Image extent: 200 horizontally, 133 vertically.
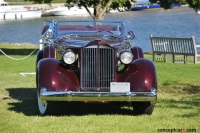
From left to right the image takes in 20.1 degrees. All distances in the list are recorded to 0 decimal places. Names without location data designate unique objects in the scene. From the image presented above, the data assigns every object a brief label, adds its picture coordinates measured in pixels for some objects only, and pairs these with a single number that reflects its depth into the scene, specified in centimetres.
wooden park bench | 1994
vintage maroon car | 940
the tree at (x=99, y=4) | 2620
